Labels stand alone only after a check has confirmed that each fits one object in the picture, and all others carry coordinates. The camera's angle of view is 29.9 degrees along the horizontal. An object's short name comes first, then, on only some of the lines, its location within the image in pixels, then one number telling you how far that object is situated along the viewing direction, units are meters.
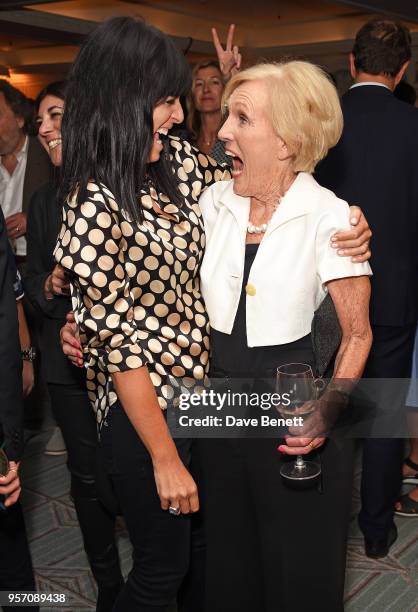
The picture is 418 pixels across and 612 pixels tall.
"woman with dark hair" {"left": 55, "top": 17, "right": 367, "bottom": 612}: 1.62
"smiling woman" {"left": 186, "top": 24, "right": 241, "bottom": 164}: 4.27
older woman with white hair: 1.78
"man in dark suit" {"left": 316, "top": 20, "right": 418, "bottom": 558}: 2.87
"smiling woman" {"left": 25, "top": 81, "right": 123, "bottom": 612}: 2.43
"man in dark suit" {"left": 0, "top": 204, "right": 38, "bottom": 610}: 1.89
